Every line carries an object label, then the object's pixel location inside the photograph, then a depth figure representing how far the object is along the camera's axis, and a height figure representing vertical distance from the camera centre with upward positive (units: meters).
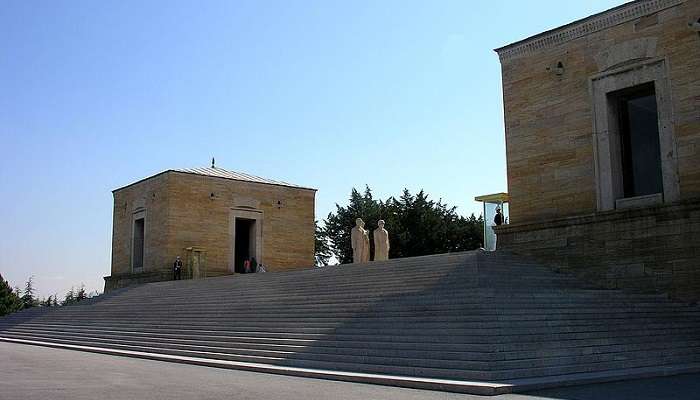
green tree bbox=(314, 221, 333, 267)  45.81 +3.68
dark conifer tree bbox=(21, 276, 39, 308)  61.08 +1.07
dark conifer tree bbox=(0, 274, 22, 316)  47.19 +0.66
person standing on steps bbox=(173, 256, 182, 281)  28.16 +1.49
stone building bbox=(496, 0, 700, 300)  15.90 +3.88
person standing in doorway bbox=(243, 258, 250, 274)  29.69 +1.71
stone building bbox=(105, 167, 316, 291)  29.27 +3.56
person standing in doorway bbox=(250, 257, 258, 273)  30.04 +1.79
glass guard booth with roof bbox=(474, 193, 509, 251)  22.94 +3.07
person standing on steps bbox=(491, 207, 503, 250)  22.50 +2.72
